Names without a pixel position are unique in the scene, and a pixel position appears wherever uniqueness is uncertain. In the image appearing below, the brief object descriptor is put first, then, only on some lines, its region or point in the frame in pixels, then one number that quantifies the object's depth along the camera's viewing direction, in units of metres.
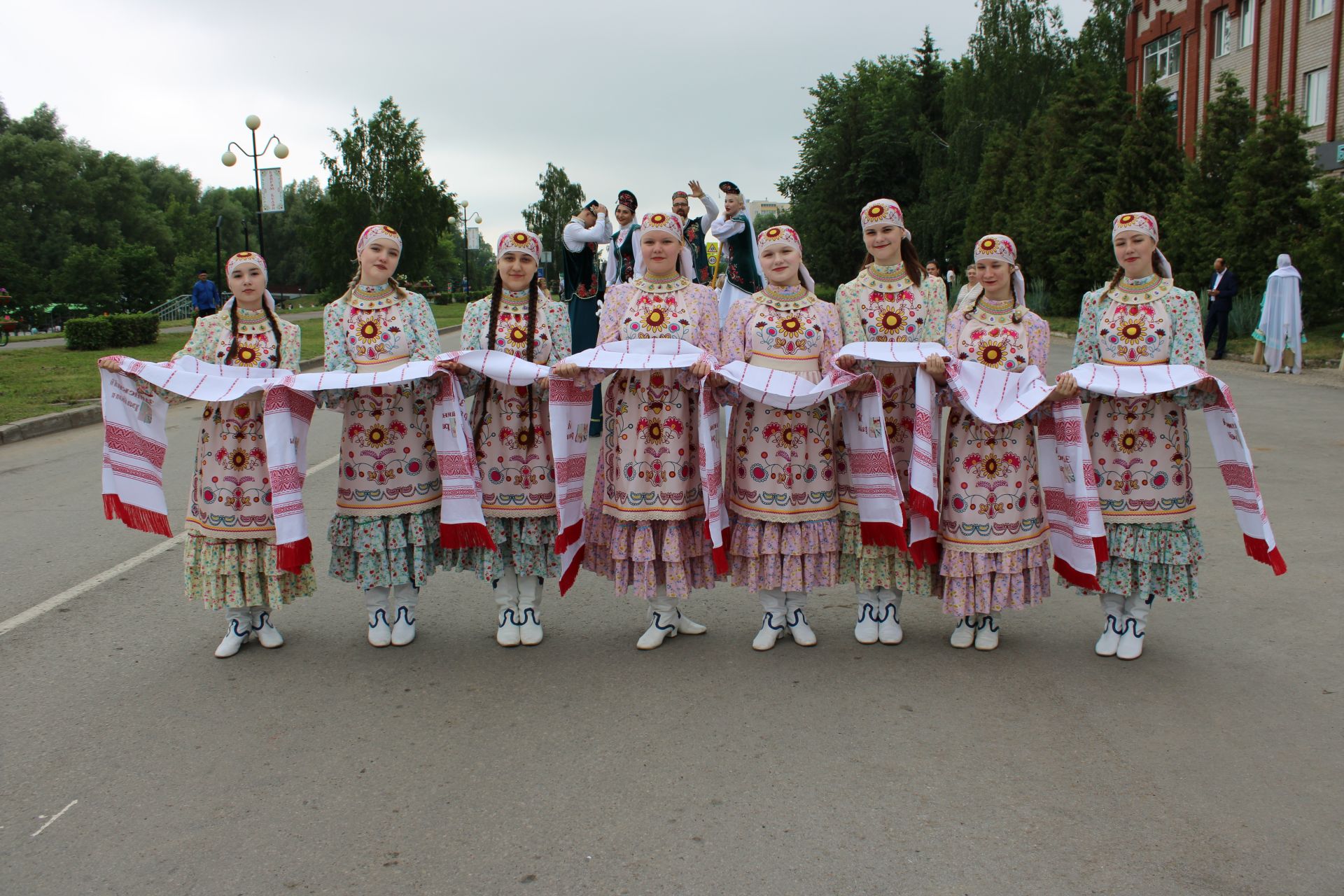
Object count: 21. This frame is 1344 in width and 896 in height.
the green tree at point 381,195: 62.78
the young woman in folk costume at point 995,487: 4.87
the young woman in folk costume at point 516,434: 5.17
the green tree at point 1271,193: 20.55
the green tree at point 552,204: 90.75
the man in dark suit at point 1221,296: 19.80
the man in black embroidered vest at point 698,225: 9.66
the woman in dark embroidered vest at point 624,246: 10.22
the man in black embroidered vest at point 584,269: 10.03
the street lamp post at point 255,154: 26.79
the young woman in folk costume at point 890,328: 5.02
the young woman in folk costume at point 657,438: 4.97
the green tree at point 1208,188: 23.02
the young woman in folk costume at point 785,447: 4.94
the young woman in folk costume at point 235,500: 5.00
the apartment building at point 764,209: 93.38
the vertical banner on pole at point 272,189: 26.70
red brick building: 28.16
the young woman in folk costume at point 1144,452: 4.82
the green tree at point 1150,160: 28.02
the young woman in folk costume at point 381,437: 5.05
